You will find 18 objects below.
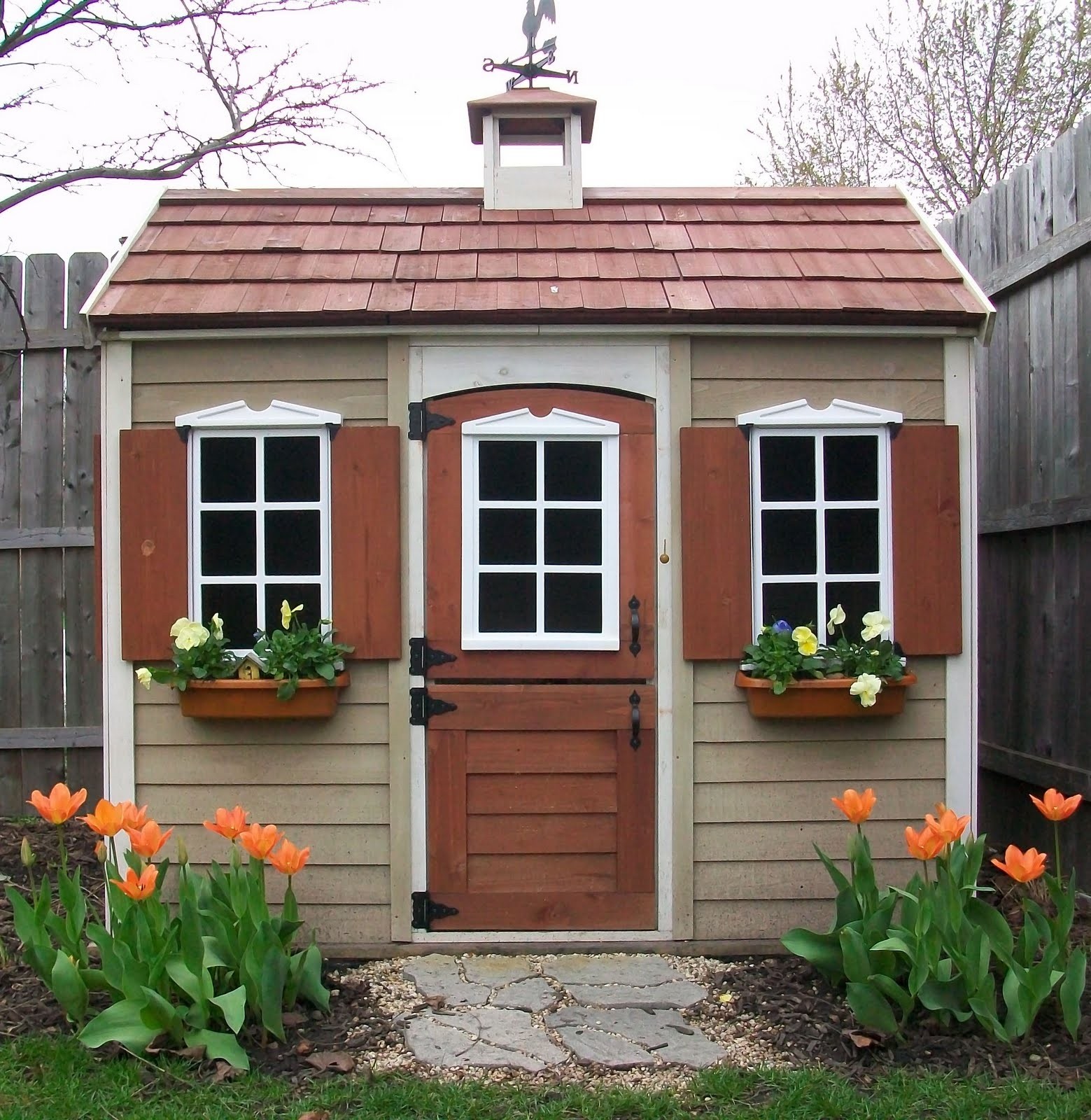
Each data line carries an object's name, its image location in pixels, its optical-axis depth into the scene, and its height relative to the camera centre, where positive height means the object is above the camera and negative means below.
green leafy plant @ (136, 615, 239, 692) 3.85 -0.30
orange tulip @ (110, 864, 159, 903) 3.27 -0.91
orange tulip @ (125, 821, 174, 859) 3.38 -0.81
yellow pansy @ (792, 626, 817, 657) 3.89 -0.25
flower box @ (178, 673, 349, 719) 3.88 -0.45
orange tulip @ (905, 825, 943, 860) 3.33 -0.83
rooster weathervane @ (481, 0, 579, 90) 4.79 +2.23
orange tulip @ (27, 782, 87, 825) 3.48 -0.72
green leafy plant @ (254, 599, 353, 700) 3.85 -0.29
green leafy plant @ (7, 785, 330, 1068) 3.21 -1.14
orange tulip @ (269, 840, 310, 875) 3.43 -0.89
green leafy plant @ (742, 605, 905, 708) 3.88 -0.31
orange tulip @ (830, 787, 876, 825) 3.51 -0.75
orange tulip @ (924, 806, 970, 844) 3.35 -0.79
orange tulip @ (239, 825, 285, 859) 3.38 -0.82
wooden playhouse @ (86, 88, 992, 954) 4.04 +0.00
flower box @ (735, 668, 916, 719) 3.90 -0.47
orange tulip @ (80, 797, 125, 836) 3.41 -0.76
